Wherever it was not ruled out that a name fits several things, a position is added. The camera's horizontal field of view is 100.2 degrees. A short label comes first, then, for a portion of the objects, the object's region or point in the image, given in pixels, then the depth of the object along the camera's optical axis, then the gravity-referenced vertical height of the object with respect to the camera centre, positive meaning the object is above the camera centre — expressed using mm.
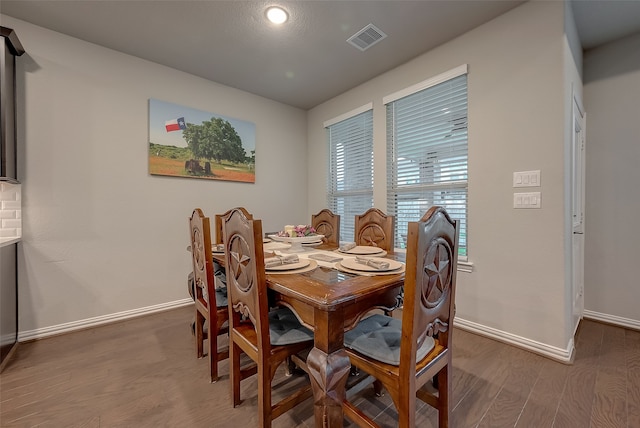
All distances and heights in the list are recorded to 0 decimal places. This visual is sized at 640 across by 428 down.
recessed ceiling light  2066 +1577
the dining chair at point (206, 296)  1604 -559
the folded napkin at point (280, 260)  1367 -257
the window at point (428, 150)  2447 +634
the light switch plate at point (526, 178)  1977 +258
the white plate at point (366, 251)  1770 -262
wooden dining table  996 -422
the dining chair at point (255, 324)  1162 -583
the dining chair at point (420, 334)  930 -511
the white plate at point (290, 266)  1313 -269
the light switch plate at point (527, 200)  1971 +93
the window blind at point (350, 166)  3336 +630
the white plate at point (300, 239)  1751 -172
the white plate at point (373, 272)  1262 -283
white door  2119 +33
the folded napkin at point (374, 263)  1313 -258
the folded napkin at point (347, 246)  1855 -240
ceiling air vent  2310 +1586
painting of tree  2820 +797
